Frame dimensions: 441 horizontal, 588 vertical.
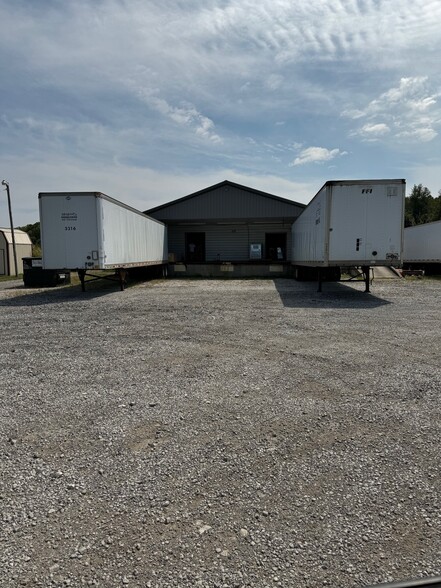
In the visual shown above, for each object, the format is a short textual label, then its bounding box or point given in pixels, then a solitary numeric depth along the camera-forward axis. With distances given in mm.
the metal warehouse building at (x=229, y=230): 26422
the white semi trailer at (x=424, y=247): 23848
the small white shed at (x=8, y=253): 29703
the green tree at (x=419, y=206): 84875
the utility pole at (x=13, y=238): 29452
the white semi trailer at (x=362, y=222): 12766
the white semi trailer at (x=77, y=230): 13648
